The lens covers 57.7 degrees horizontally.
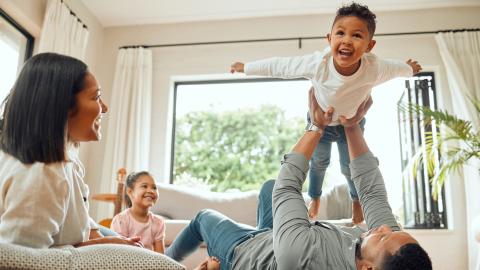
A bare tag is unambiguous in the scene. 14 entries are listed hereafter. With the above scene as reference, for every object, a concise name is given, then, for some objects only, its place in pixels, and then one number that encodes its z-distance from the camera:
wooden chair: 3.69
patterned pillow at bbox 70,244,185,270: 0.88
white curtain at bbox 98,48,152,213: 4.53
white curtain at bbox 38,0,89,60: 3.83
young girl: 2.69
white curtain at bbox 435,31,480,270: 3.92
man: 1.27
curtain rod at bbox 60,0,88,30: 4.11
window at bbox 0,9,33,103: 3.68
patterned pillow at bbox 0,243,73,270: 0.82
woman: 0.98
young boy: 1.84
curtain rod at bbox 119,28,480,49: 4.41
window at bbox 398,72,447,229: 4.21
